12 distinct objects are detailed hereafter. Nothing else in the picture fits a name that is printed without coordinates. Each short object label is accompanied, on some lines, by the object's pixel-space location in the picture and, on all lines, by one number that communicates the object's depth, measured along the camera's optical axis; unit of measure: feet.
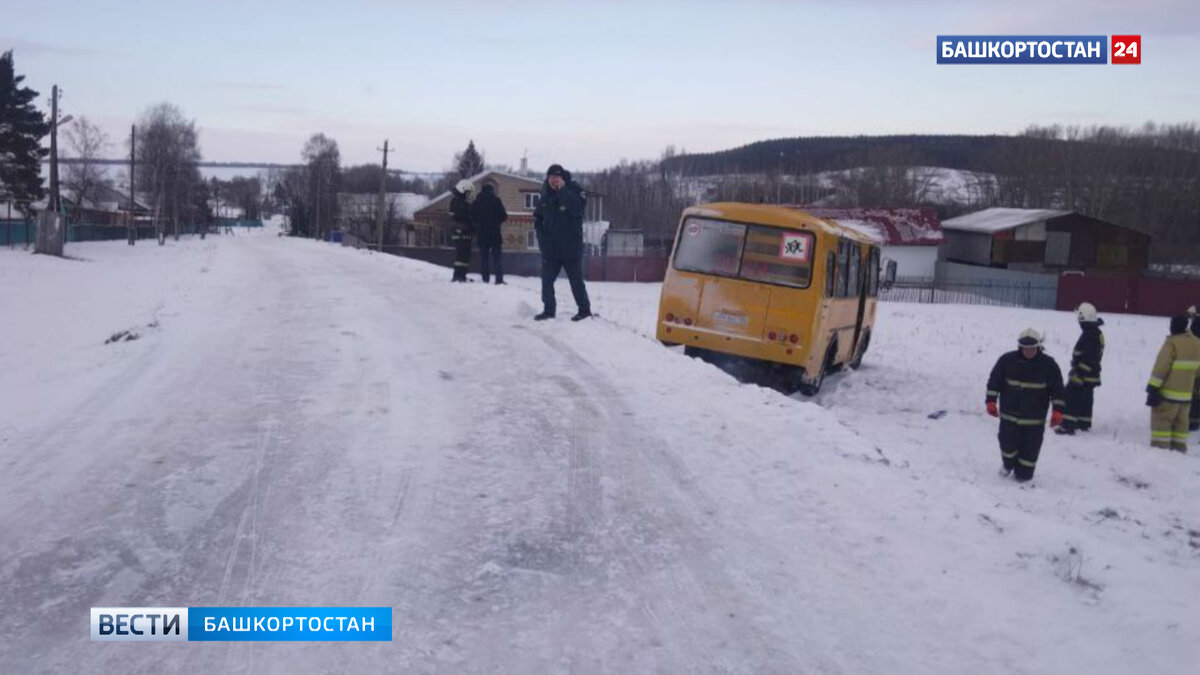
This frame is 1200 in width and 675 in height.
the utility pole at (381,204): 217.97
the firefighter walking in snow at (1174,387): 44.11
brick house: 255.50
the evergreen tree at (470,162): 379.16
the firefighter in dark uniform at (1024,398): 32.96
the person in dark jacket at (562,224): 41.57
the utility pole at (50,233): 142.92
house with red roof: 219.73
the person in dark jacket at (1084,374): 45.78
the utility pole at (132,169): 237.96
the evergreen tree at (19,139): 203.21
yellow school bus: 47.50
